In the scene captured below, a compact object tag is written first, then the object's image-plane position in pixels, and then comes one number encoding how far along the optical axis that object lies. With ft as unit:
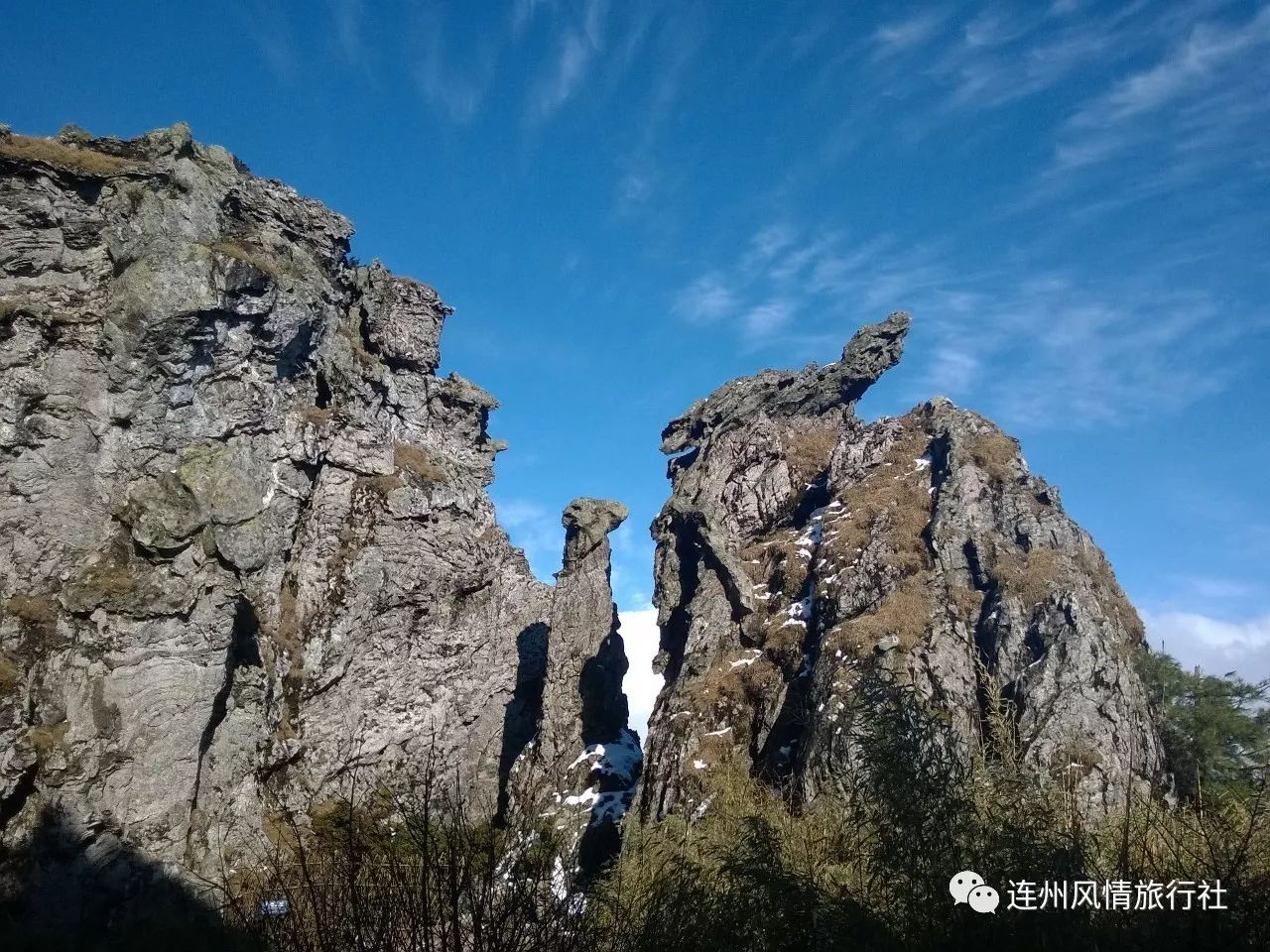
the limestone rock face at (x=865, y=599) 74.49
